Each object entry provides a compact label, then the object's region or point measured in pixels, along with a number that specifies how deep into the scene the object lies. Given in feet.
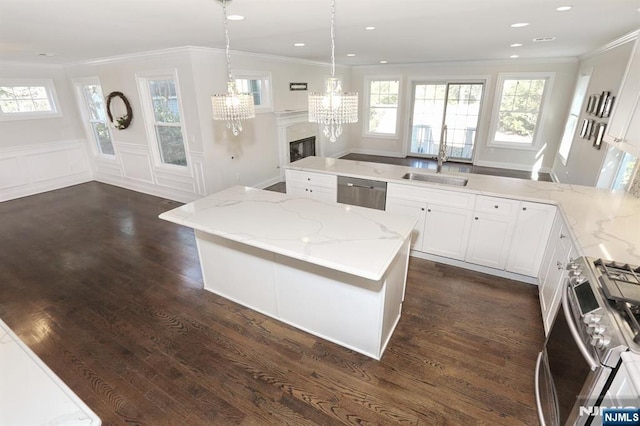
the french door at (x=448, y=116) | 23.18
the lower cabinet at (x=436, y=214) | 9.94
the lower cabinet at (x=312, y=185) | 11.93
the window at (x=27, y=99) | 17.10
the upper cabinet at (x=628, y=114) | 8.39
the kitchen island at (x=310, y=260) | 6.22
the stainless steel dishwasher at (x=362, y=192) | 11.12
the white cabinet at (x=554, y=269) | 6.97
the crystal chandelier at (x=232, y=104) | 7.84
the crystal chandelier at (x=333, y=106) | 6.82
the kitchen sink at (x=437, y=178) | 10.64
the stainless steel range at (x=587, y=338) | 3.94
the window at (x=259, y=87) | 16.65
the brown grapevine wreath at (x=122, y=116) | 16.95
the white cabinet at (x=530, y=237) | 8.79
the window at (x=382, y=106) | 25.73
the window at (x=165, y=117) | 15.49
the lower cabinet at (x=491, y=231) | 9.29
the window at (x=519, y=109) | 20.72
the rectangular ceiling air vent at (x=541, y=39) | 12.37
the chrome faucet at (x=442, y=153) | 10.97
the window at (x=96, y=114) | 18.90
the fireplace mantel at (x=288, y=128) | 19.15
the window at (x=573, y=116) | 17.04
